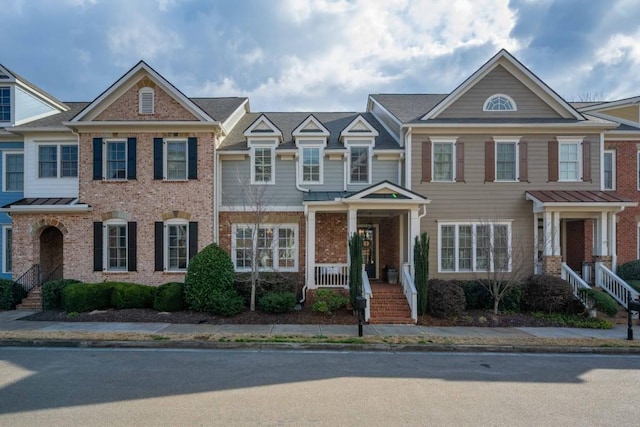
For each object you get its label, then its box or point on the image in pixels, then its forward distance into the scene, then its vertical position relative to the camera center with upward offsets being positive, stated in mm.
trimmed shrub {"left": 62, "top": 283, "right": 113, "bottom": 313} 13047 -2909
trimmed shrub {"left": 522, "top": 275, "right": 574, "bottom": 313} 13430 -2860
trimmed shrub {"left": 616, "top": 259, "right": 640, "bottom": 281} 15602 -2271
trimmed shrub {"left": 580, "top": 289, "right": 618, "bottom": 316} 12805 -2967
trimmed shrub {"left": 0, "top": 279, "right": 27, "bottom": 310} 14312 -3091
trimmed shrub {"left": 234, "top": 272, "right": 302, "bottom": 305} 13859 -2587
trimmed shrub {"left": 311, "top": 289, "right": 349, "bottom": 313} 13047 -3049
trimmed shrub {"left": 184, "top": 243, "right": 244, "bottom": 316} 12938 -2500
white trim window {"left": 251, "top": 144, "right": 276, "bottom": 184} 16156 +2185
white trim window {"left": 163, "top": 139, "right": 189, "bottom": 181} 15531 +2384
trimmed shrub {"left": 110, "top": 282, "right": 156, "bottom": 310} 13500 -2942
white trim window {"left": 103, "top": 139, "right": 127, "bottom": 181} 15508 +2330
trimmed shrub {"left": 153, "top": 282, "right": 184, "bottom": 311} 13268 -2980
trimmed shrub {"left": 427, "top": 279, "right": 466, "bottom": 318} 12981 -2951
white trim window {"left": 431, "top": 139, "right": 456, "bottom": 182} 15773 +2457
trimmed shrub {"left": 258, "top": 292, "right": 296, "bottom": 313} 13016 -3050
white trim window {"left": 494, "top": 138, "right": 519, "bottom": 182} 15781 +2465
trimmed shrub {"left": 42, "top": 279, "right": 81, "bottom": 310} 13945 -2997
